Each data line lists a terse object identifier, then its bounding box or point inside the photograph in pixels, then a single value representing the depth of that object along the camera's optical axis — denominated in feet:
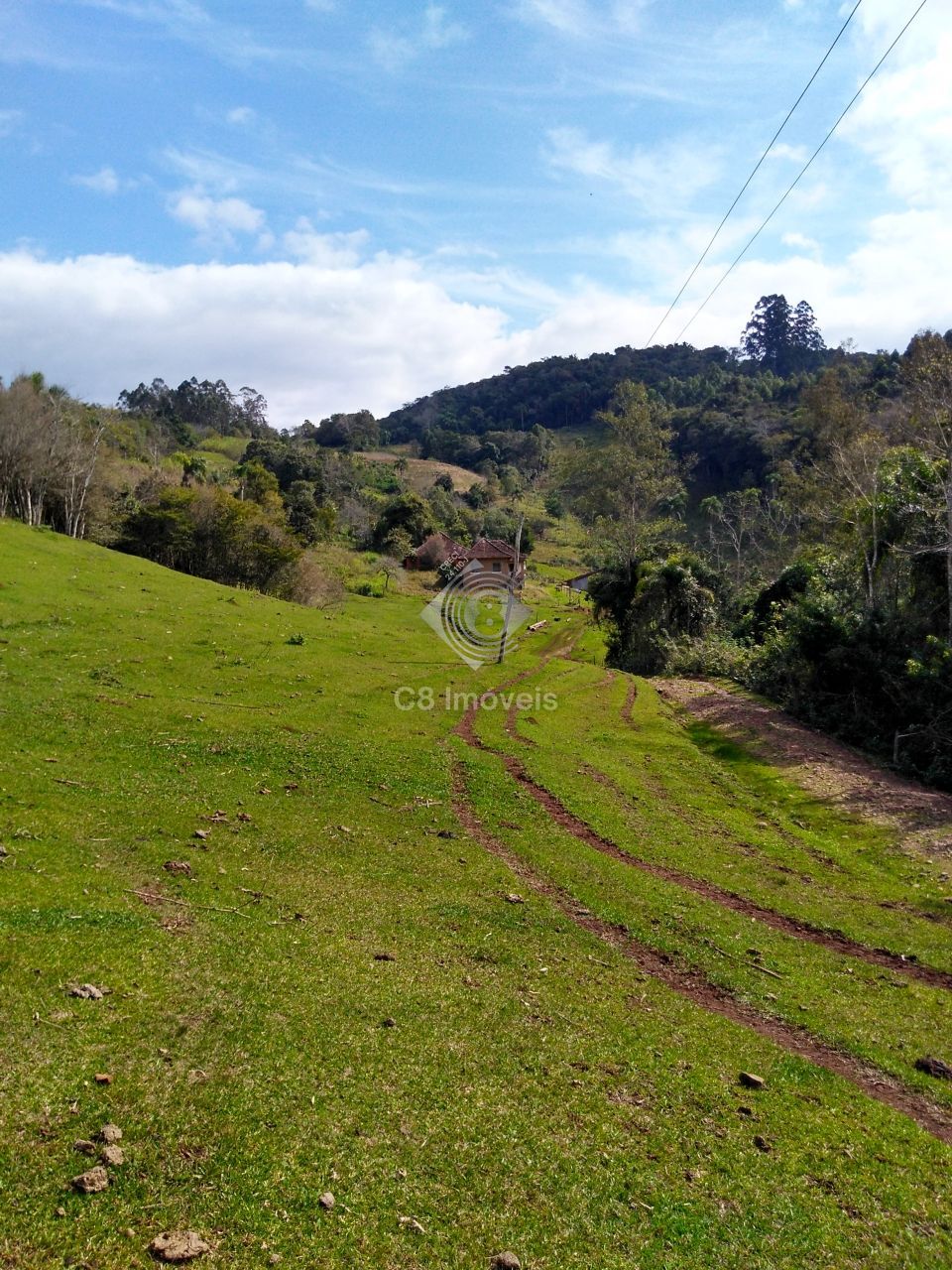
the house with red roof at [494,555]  273.31
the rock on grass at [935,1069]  29.17
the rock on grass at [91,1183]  16.83
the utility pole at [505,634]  128.12
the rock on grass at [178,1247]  15.66
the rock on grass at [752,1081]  26.68
